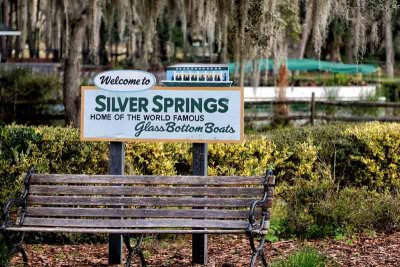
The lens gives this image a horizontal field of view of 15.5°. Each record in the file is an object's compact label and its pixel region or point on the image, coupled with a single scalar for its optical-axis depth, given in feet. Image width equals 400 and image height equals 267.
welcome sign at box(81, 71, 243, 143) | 42.35
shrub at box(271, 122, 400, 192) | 57.23
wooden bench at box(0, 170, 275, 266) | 39.96
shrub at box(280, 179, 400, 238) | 48.56
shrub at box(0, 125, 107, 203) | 49.30
